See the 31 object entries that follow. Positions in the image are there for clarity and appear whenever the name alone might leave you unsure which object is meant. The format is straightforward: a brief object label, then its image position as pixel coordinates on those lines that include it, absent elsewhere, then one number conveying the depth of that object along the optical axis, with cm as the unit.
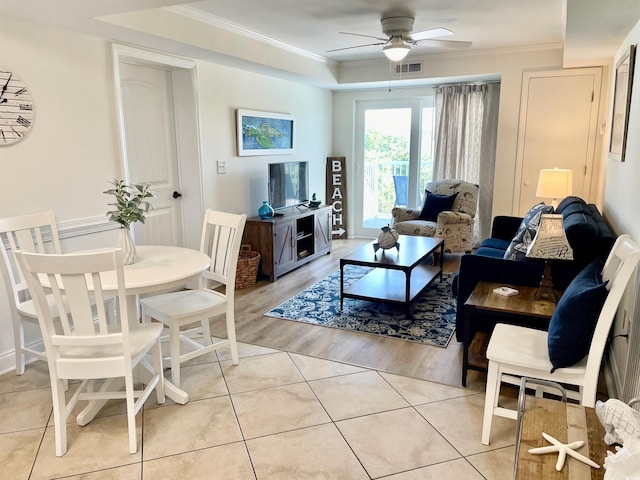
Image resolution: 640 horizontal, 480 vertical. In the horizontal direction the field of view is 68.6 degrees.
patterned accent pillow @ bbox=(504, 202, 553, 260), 305
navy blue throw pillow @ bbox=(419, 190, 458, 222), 587
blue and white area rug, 360
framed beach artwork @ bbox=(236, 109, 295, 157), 499
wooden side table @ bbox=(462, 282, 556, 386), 246
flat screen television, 520
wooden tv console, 493
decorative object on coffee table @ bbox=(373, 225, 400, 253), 424
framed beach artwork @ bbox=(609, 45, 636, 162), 306
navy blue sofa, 265
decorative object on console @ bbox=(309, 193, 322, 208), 590
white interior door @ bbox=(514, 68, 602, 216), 506
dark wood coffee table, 384
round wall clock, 287
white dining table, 238
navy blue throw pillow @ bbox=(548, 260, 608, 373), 195
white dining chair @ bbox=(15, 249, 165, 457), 200
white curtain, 605
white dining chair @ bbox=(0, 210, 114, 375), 279
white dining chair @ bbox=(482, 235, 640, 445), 193
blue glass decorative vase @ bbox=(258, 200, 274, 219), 504
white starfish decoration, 132
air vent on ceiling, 577
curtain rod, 595
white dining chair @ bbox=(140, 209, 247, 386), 271
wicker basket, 471
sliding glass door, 664
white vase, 272
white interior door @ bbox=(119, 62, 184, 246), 399
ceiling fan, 397
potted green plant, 263
